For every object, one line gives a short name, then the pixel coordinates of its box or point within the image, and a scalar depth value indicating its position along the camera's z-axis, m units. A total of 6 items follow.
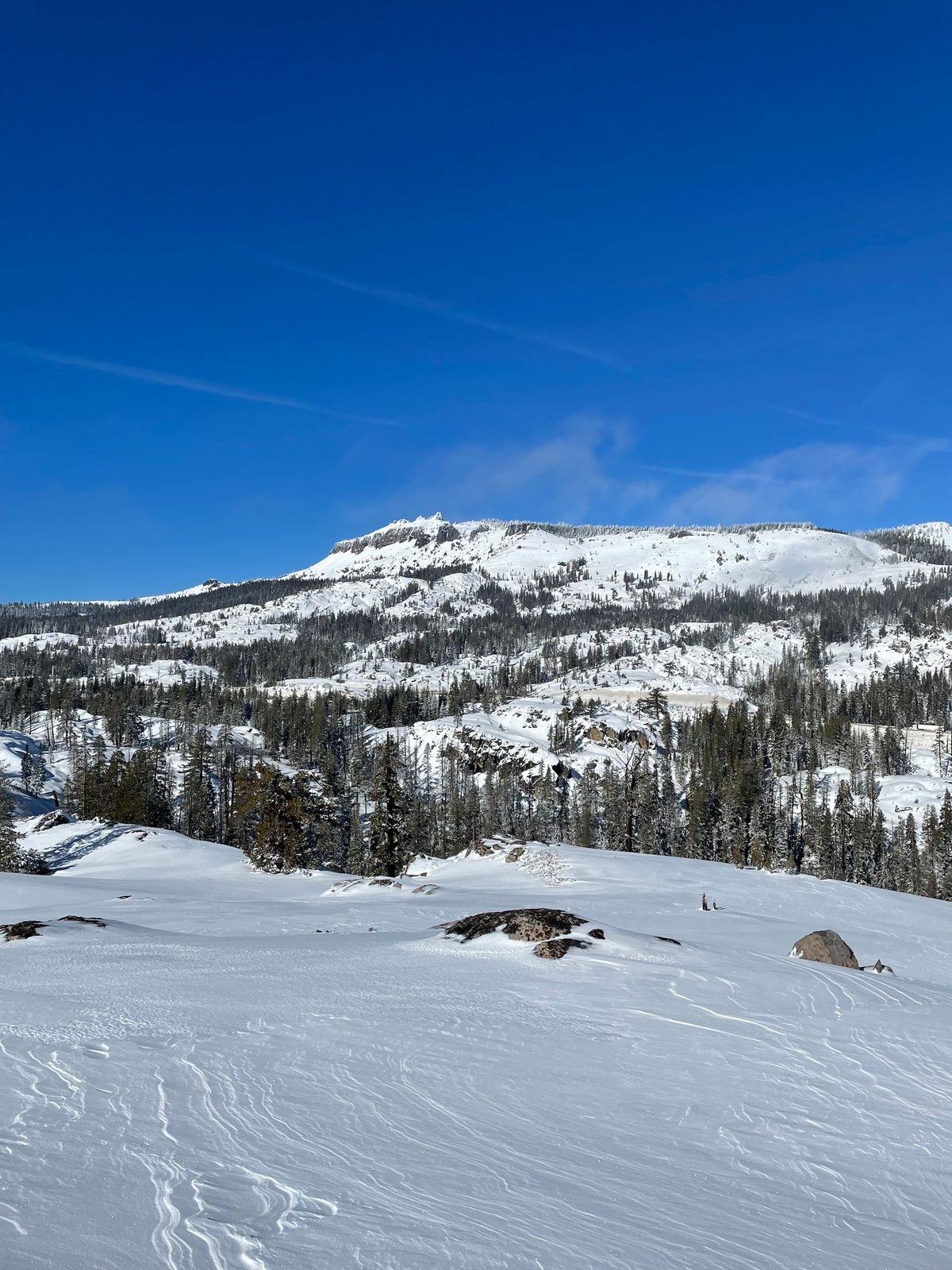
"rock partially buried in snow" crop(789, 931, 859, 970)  16.58
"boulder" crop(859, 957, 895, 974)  16.45
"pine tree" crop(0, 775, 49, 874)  47.47
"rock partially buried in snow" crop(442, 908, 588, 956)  15.52
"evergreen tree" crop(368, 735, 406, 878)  49.06
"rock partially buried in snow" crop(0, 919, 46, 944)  14.70
